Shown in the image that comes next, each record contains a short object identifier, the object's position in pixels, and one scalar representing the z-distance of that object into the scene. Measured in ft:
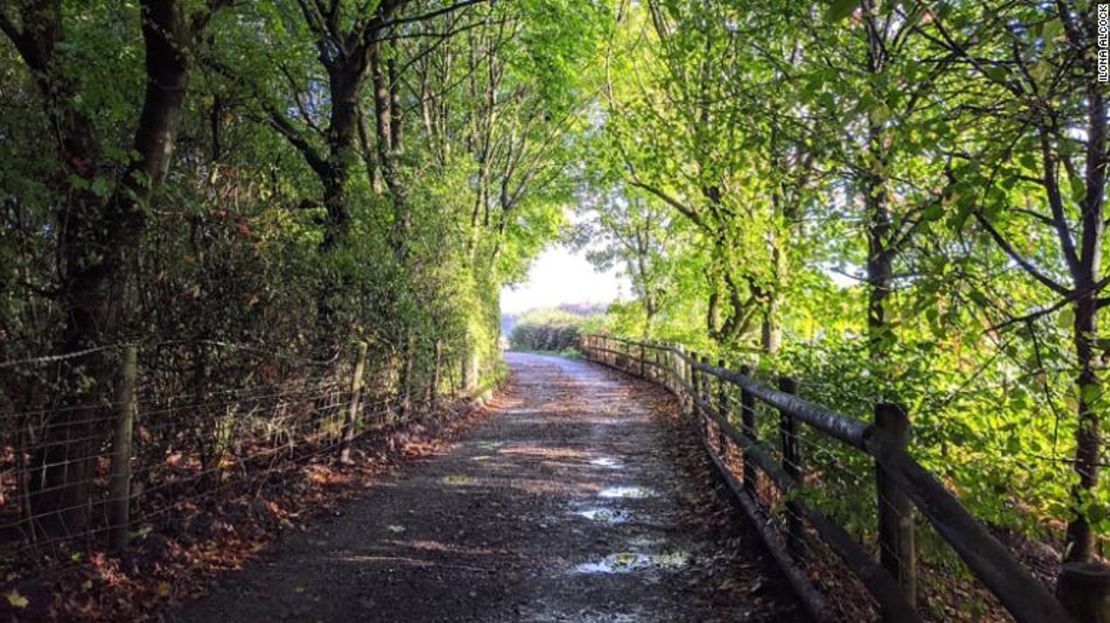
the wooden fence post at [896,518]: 10.11
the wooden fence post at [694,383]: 36.45
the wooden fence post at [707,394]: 33.46
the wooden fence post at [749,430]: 20.77
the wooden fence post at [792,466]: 15.66
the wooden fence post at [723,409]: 26.37
